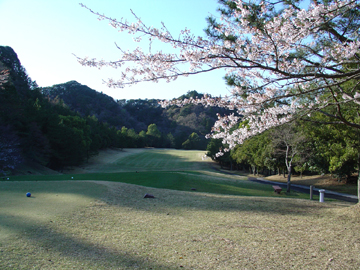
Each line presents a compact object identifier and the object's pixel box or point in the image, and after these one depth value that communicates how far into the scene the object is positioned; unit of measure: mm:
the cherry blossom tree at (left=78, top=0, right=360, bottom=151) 5219
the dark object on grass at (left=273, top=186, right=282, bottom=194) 16158
